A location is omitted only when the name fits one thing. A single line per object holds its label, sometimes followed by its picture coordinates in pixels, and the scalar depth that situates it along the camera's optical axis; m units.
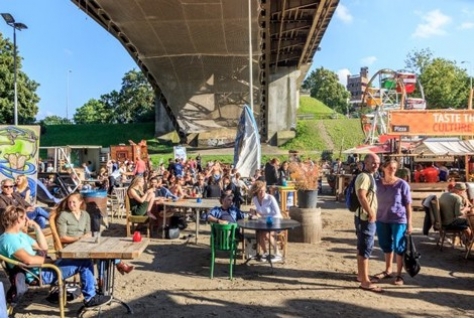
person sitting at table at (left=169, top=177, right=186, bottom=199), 12.30
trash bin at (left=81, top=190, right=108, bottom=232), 8.76
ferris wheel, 28.62
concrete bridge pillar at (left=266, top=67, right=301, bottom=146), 47.69
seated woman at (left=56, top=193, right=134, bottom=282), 5.99
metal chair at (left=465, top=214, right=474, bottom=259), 7.72
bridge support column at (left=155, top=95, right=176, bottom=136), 53.00
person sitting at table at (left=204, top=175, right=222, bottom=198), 13.10
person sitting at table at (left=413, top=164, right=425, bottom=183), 15.81
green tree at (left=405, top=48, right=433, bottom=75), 74.75
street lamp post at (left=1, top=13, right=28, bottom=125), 26.12
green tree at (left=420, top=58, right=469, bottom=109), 64.06
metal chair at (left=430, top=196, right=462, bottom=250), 8.65
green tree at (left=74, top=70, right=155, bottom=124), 86.25
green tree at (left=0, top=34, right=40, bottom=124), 52.91
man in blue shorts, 6.04
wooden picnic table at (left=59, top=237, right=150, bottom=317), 4.89
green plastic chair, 6.76
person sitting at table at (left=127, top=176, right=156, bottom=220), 9.77
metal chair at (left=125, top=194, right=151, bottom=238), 9.52
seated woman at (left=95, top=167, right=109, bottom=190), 15.53
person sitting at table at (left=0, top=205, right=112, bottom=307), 4.88
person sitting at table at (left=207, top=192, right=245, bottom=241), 8.09
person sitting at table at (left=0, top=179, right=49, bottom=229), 7.64
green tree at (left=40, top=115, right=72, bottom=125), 117.93
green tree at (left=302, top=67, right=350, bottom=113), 111.00
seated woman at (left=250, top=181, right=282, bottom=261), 7.80
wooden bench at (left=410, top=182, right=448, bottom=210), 14.51
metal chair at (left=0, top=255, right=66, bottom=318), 4.81
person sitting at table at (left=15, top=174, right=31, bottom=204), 9.19
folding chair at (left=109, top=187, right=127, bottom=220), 13.12
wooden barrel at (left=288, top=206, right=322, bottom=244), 9.30
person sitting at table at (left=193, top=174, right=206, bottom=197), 14.37
